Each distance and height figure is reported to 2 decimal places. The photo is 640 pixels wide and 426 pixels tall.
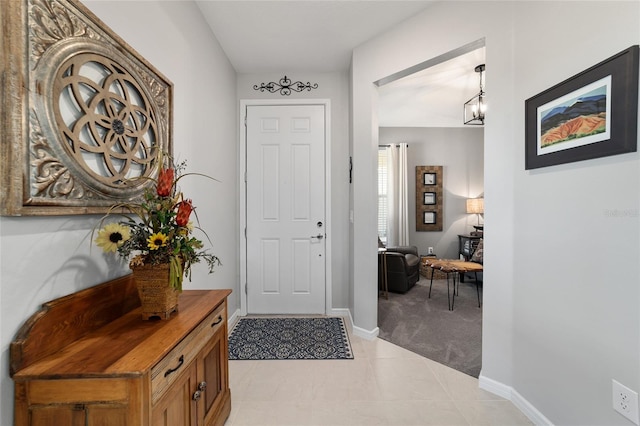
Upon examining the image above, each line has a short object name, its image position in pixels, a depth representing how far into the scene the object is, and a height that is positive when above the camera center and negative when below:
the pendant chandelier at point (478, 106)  3.37 +1.24
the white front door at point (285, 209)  3.22 +0.00
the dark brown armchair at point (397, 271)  3.99 -0.89
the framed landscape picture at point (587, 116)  1.15 +0.44
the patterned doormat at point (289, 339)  2.38 -1.21
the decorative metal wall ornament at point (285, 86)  3.24 +1.40
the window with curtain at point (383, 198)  5.50 +0.22
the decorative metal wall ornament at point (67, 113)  0.86 +0.36
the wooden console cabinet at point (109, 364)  0.84 -0.48
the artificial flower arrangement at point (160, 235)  1.13 -0.10
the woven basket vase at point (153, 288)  1.16 -0.33
